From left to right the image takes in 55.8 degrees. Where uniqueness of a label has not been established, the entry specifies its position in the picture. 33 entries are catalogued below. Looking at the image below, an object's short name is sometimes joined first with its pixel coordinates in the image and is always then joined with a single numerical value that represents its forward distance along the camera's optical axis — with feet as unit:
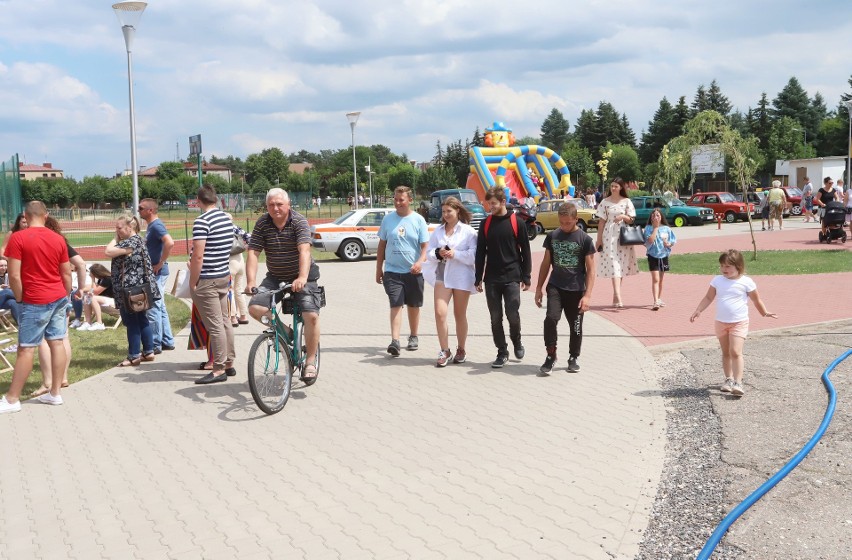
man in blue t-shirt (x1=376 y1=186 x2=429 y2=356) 27.20
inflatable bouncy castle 139.74
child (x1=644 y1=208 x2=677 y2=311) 37.09
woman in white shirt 26.40
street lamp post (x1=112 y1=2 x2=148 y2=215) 45.68
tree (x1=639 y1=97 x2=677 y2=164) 269.64
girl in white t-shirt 21.39
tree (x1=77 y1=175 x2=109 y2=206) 282.36
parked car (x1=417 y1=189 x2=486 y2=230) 96.32
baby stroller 69.41
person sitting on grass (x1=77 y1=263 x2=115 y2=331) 35.50
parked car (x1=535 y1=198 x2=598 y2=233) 103.30
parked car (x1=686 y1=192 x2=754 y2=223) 118.83
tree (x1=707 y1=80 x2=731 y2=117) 273.54
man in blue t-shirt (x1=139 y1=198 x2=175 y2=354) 28.35
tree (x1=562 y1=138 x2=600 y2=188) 288.51
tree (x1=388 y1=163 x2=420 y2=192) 347.15
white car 72.90
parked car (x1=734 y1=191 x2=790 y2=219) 121.60
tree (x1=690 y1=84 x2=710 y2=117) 268.21
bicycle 20.70
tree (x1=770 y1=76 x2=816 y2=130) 314.14
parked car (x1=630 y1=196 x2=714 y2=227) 112.37
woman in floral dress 36.40
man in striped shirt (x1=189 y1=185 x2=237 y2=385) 23.91
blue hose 12.90
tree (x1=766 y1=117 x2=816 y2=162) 244.63
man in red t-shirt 21.74
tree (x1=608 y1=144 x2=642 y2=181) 278.30
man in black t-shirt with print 24.71
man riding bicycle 22.41
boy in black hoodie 25.46
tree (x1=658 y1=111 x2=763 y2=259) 54.49
